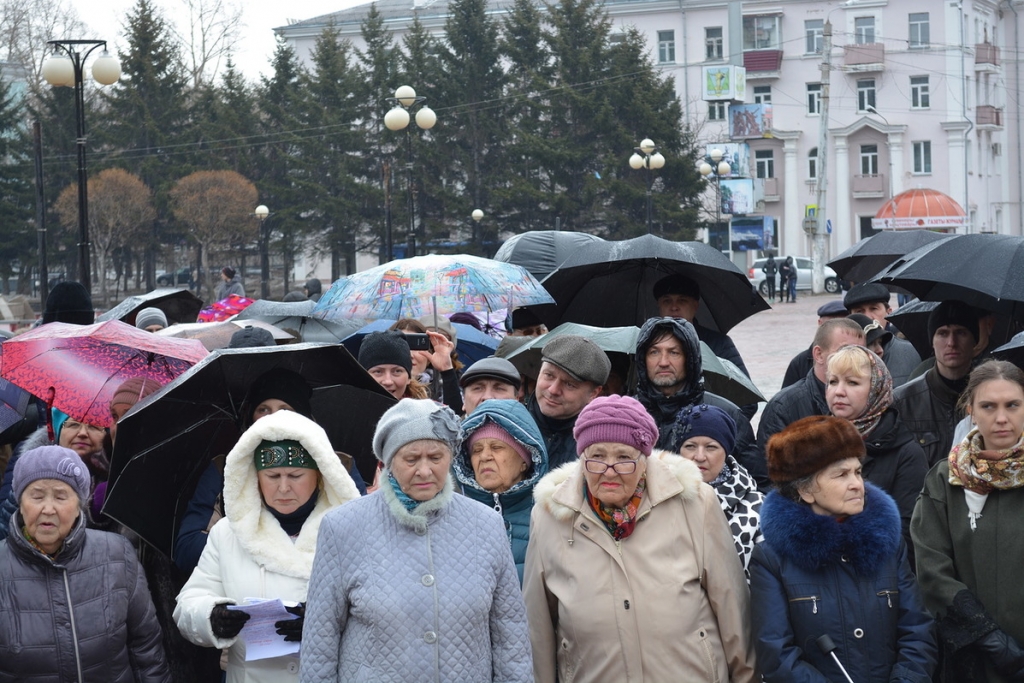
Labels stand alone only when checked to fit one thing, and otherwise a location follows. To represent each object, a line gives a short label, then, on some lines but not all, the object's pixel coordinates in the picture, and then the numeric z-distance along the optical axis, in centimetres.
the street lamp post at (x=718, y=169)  4253
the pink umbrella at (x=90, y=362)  592
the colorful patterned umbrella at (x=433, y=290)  812
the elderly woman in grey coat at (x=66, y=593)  443
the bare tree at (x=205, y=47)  5969
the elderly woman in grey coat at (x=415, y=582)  383
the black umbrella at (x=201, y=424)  483
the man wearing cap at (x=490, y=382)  604
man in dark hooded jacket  530
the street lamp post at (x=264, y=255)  5319
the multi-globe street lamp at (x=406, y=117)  2397
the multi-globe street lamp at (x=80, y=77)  1575
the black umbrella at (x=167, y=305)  1019
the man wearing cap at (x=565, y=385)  549
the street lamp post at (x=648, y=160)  3525
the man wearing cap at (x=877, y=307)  888
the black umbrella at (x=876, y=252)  1038
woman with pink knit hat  418
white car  5166
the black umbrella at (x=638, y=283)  813
